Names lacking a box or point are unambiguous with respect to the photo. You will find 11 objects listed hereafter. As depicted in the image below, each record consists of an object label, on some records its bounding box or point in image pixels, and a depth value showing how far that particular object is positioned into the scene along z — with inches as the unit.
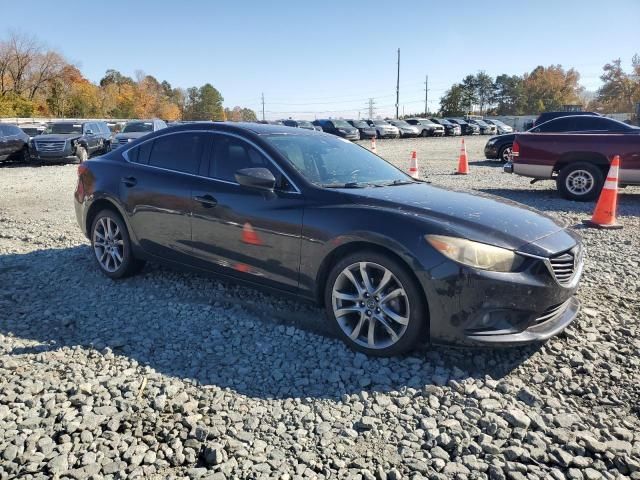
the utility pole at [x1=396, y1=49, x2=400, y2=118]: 3036.4
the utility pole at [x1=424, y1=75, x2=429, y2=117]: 3879.9
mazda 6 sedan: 125.1
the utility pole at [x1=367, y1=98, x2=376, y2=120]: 4630.9
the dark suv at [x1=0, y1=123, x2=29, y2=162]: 700.4
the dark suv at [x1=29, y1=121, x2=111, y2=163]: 719.1
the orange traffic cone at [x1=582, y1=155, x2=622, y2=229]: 293.3
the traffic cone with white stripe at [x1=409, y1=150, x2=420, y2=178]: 467.8
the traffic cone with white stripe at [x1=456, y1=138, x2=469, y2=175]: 563.6
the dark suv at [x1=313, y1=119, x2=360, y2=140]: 1492.4
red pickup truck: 362.3
